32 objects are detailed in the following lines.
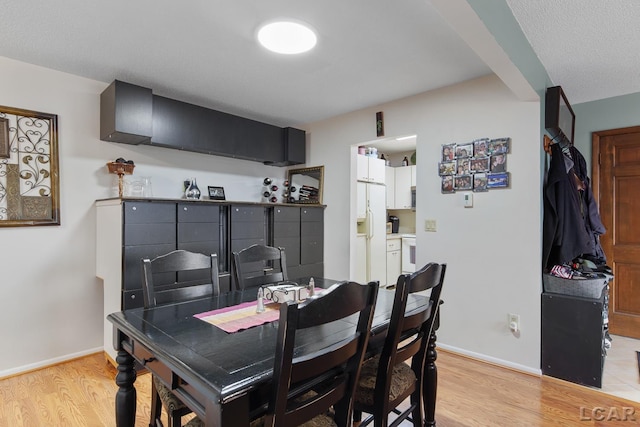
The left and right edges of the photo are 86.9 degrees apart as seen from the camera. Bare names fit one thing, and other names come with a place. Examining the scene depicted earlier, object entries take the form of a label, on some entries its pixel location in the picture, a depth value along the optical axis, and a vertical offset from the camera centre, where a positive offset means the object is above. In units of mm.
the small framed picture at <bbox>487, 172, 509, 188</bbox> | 2688 +265
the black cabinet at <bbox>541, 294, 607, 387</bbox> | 2311 -889
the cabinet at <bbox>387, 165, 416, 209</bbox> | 5383 +446
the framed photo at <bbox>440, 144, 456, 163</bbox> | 2971 +537
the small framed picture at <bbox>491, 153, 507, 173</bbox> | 2695 +405
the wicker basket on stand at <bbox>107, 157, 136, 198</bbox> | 2883 +398
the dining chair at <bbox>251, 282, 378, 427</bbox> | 964 -482
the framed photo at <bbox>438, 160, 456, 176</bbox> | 2968 +400
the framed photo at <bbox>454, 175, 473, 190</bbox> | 2883 +264
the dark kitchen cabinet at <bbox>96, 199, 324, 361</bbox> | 2574 -182
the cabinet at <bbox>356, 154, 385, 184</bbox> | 4570 +618
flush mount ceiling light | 2062 +1125
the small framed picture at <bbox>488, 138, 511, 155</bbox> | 2682 +544
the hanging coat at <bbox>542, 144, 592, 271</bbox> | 2482 -57
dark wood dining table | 974 -481
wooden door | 3234 -18
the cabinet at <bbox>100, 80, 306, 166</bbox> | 2770 +832
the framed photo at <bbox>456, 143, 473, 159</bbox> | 2877 +537
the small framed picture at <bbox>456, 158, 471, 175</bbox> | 2883 +398
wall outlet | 2639 -859
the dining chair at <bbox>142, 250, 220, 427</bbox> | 1438 -434
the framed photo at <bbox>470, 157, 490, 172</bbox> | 2789 +406
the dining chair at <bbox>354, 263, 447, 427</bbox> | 1379 -668
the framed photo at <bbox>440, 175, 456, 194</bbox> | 2982 +249
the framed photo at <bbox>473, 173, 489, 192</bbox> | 2801 +257
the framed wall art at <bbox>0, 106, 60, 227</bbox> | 2527 +360
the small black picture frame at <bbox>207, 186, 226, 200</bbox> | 3602 +227
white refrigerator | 4562 -294
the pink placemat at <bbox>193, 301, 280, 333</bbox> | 1433 -471
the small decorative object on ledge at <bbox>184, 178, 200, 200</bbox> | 3357 +227
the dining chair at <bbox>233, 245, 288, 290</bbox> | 2203 -313
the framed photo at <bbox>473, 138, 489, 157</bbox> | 2789 +547
